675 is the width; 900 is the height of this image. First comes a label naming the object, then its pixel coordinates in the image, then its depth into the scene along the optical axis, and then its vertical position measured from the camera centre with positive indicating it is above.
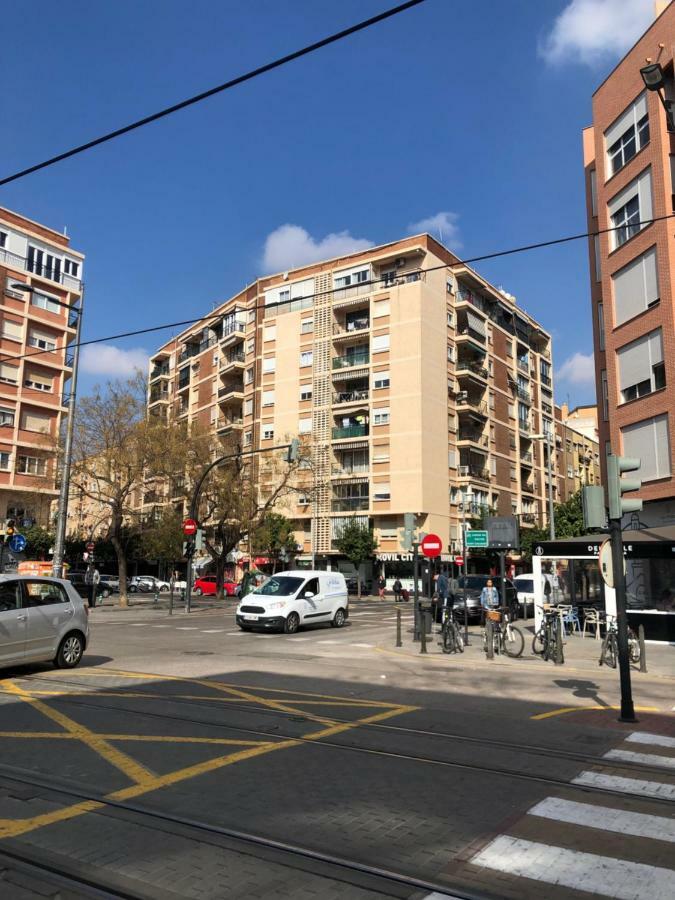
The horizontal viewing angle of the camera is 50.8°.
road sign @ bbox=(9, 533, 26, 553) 25.92 +1.04
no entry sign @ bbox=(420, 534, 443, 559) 17.48 +0.74
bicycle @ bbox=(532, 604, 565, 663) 14.30 -1.21
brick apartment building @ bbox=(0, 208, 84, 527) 46.81 +14.69
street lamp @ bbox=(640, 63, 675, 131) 16.95 +11.89
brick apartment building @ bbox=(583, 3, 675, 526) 24.50 +11.44
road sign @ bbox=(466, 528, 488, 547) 17.95 +0.98
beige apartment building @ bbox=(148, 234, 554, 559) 52.81 +15.09
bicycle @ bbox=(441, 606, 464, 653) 16.00 -1.33
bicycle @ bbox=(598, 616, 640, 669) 13.80 -1.37
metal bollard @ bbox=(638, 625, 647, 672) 13.15 -1.34
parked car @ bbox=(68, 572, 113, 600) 34.16 -0.59
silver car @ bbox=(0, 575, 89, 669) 10.39 -0.75
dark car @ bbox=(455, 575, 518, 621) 24.75 -0.57
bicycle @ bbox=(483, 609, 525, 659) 15.76 -1.29
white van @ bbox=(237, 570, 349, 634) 20.52 -0.81
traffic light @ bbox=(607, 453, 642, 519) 8.97 +1.17
